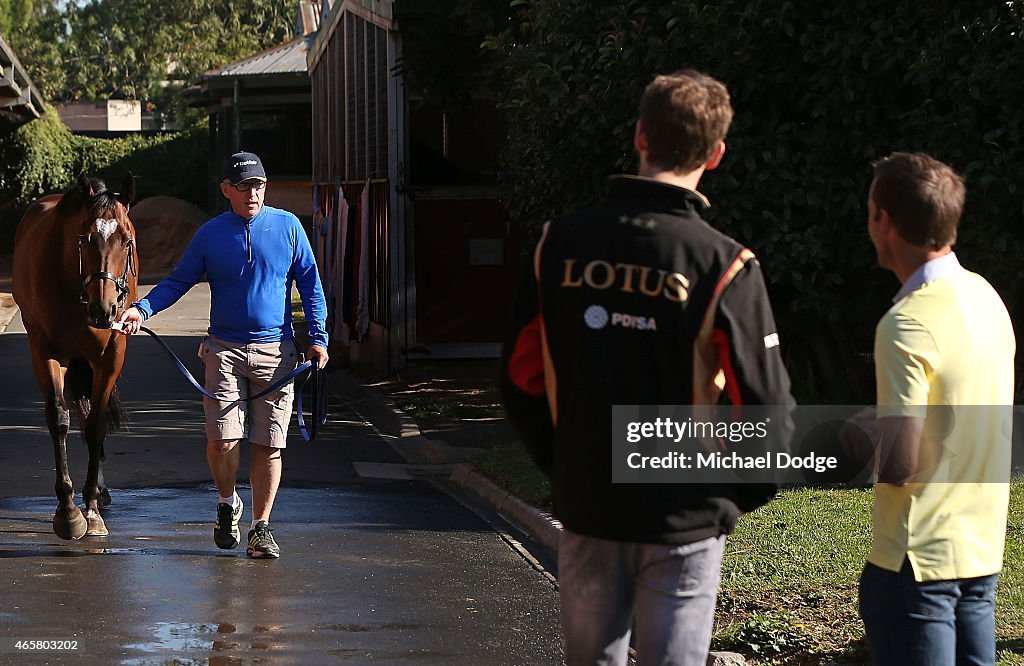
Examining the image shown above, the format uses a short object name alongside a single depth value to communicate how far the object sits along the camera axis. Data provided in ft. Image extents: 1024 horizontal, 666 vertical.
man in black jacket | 23.08
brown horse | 55.88
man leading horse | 52.39
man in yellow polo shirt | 23.57
